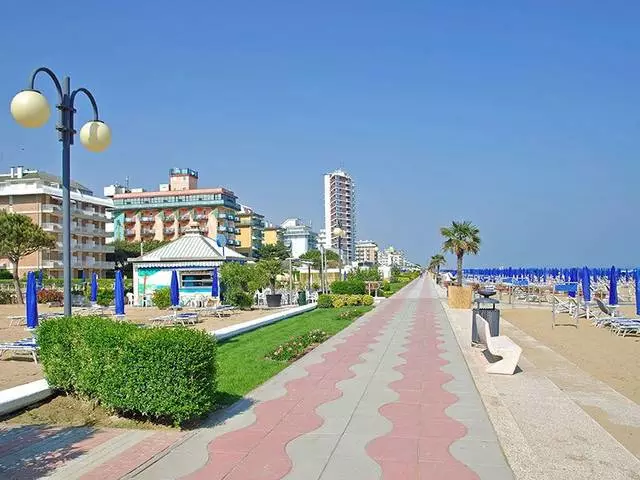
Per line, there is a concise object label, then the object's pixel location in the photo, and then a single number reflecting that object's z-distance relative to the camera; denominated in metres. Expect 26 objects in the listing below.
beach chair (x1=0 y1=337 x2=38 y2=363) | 10.41
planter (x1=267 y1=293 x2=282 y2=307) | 27.39
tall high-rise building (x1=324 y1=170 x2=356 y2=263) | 184.75
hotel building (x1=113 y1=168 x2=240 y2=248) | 92.91
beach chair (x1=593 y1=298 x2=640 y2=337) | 16.12
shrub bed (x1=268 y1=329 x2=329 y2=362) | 10.77
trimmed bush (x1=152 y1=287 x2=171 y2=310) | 25.52
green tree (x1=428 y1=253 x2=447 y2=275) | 103.52
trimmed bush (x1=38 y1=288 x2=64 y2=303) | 29.98
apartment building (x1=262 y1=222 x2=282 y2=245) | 142.25
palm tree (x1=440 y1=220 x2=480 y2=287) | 42.59
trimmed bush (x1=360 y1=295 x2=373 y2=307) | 27.45
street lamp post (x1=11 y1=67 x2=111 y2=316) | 7.71
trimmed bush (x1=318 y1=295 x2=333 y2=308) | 26.48
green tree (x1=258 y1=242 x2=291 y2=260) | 95.78
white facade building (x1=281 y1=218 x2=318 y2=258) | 157.12
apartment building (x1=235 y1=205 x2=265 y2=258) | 109.94
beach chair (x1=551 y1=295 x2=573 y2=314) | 22.68
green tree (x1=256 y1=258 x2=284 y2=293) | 24.92
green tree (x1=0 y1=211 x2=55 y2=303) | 30.22
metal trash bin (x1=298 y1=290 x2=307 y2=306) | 27.89
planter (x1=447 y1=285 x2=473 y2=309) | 25.75
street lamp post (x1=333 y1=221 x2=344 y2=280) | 28.73
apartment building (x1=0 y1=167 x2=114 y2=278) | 60.31
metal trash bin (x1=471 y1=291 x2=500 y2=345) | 11.95
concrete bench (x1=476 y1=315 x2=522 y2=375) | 9.21
